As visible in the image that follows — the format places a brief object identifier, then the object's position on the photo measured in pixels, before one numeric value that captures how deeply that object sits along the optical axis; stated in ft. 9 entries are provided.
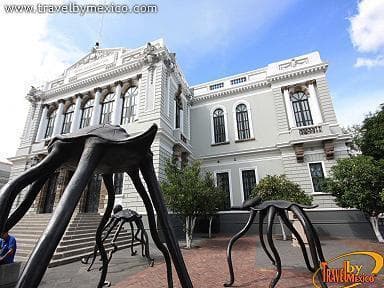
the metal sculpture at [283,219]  13.57
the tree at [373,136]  44.45
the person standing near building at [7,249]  14.60
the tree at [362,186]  34.12
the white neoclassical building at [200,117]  48.34
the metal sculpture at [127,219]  23.76
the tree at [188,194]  32.09
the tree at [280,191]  37.32
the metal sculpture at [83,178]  5.46
